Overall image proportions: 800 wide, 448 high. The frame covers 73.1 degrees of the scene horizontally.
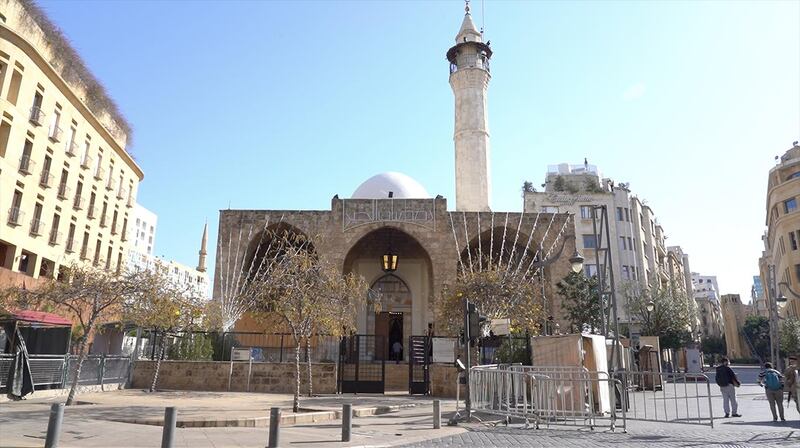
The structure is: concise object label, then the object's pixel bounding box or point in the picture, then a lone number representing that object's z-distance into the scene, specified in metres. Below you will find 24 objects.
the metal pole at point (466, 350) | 9.06
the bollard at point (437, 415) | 8.38
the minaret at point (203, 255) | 81.41
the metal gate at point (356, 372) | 15.37
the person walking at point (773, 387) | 10.06
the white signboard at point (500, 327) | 14.98
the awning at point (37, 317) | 13.25
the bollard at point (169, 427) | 5.71
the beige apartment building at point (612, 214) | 40.16
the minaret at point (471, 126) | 30.88
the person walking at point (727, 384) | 10.70
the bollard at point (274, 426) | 6.24
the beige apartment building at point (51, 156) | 21.72
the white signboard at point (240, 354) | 16.02
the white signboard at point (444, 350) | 15.02
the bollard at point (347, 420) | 7.13
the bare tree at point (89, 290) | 11.41
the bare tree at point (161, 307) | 13.12
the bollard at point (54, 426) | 5.38
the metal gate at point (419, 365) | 15.38
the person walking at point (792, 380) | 10.63
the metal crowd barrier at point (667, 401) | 10.42
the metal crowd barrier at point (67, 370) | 12.54
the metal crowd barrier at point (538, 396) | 8.61
